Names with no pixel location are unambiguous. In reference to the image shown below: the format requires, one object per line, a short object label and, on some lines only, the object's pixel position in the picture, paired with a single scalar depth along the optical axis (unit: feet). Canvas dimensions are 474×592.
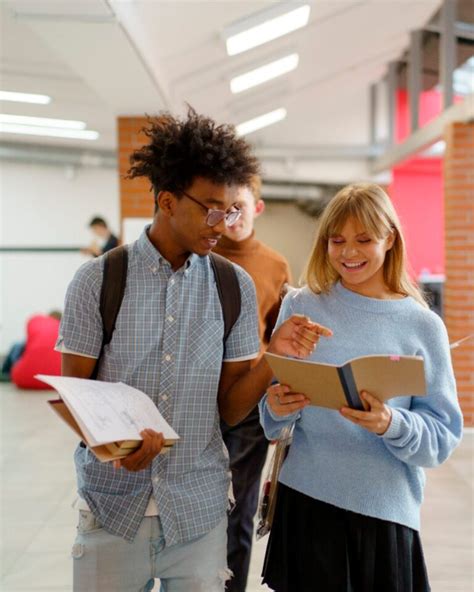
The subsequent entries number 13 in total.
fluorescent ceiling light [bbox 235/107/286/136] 32.55
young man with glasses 5.64
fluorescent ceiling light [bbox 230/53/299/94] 23.57
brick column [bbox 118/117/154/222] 24.27
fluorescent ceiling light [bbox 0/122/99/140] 35.22
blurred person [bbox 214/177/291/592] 9.52
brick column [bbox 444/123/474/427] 22.79
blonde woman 6.03
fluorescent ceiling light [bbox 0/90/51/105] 27.96
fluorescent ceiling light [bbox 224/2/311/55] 17.93
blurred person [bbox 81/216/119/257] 32.91
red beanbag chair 30.81
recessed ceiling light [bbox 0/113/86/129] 32.82
